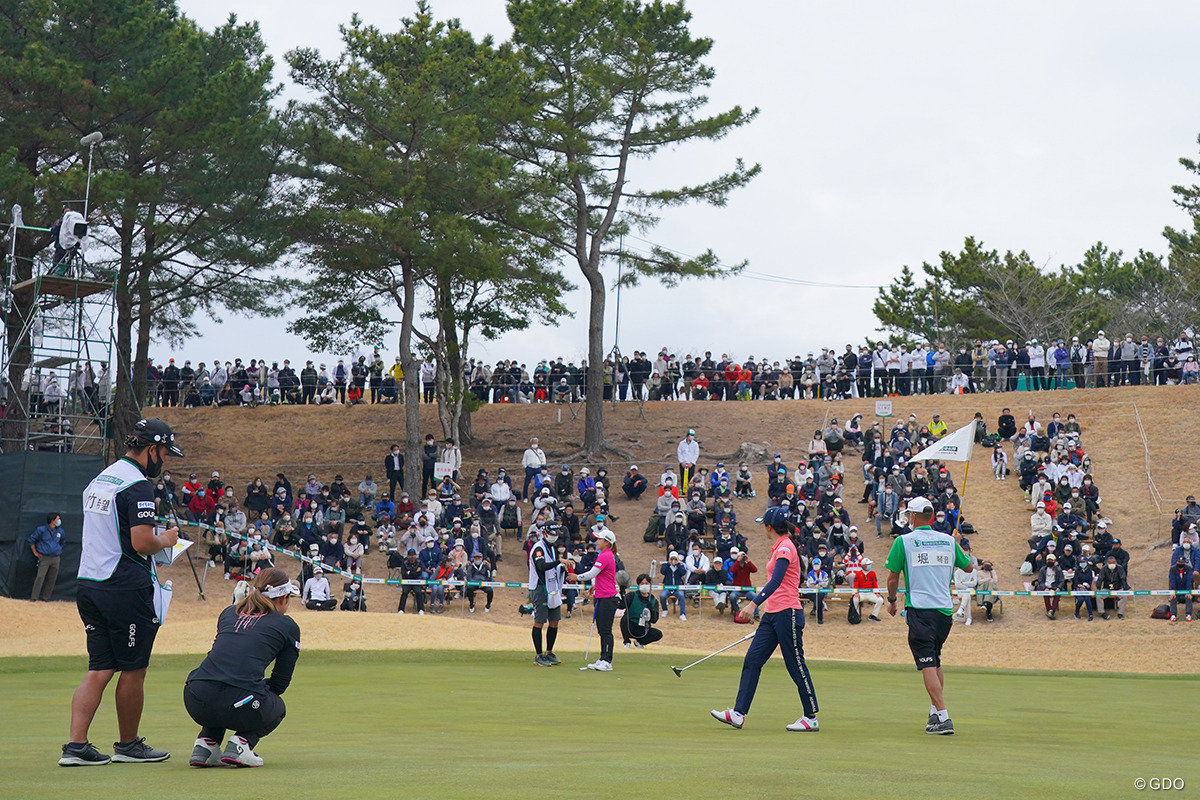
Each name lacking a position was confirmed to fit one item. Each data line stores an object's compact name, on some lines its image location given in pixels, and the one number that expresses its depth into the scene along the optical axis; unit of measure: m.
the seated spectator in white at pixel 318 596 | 25.36
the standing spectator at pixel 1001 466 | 36.09
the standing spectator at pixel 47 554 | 25.75
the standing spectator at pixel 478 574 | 27.36
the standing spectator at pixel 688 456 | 35.78
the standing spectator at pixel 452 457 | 34.72
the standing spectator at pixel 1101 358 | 43.19
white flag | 25.27
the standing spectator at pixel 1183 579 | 25.09
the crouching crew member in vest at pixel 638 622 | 17.53
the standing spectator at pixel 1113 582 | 25.55
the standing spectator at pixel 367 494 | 34.62
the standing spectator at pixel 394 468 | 35.69
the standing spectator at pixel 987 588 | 25.84
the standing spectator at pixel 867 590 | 26.33
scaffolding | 28.77
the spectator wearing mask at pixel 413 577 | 26.55
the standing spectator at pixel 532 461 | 34.86
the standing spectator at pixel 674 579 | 26.67
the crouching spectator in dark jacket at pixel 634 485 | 36.25
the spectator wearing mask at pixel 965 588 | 26.00
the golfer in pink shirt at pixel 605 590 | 15.94
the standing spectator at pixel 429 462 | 35.94
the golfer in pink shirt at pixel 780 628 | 9.55
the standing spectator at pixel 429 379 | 45.59
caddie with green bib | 9.37
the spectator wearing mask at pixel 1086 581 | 25.55
